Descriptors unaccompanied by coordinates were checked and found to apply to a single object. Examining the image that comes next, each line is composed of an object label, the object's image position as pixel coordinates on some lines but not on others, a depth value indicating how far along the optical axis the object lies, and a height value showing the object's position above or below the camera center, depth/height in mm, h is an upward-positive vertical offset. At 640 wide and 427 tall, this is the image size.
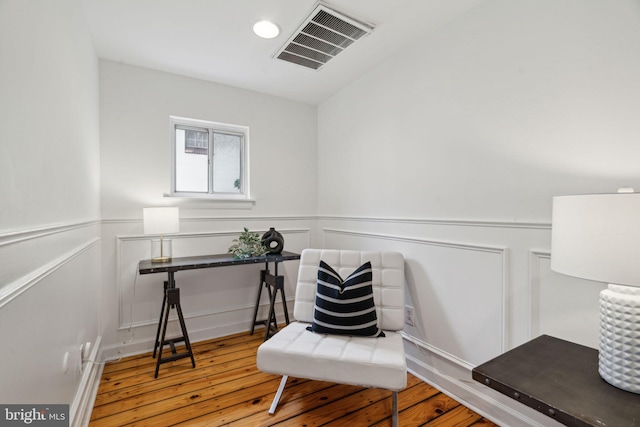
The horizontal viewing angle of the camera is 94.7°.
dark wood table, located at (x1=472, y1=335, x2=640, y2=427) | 865 -600
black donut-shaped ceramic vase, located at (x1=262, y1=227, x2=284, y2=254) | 2826 -313
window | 2820 +499
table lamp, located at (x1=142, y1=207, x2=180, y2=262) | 2287 -96
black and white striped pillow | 1861 -635
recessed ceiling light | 1971 +1231
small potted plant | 2693 -354
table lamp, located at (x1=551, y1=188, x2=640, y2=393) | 874 -162
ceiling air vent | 1910 +1233
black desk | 2227 -617
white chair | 1561 -807
